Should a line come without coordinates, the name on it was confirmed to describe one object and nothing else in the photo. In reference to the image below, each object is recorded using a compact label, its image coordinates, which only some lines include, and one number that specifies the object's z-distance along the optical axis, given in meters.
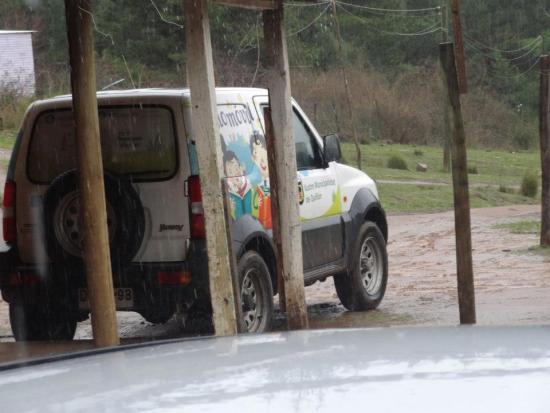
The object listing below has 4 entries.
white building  48.69
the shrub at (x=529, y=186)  29.94
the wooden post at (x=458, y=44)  11.10
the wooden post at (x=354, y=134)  33.45
